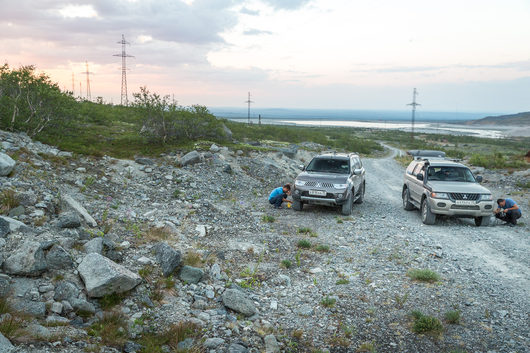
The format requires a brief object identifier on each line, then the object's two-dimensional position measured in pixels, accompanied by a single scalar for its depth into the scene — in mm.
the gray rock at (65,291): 5543
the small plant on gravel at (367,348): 5264
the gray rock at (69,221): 7707
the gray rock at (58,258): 6113
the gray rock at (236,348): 5009
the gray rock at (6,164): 9906
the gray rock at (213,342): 5145
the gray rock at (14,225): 6785
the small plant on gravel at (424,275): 7502
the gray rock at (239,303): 6141
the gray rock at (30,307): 5051
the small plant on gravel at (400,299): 6546
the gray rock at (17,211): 7860
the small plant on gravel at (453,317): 5934
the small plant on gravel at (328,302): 6500
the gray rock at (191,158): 17453
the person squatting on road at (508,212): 11961
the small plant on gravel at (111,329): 4879
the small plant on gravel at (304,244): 9430
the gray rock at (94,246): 6920
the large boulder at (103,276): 5758
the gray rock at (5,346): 4098
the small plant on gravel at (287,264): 8141
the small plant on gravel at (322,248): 9219
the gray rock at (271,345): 5230
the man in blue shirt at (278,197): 13688
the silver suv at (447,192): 11425
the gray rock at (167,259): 7023
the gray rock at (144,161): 16812
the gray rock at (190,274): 6973
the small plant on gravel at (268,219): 11746
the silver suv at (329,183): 12688
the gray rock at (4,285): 5254
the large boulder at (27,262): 5754
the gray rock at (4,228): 6555
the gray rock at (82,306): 5441
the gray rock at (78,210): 8820
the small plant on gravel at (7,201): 7867
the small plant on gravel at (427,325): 5703
